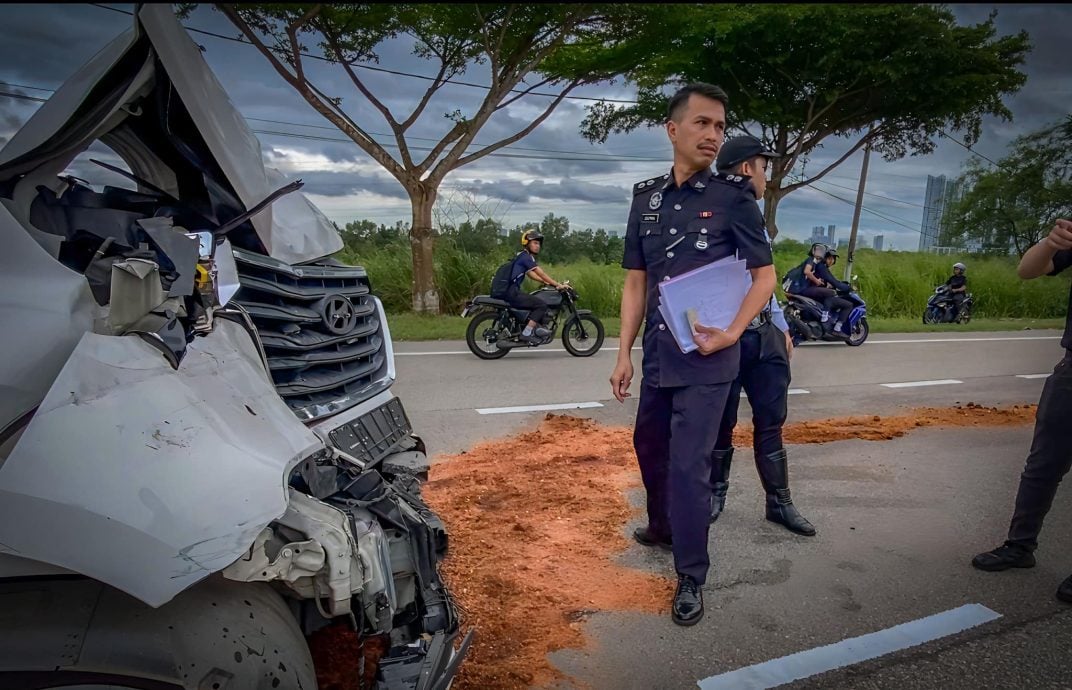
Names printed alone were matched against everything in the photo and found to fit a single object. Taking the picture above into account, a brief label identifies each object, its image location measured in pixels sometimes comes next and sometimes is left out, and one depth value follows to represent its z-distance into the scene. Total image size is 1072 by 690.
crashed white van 1.28
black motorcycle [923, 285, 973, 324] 16.50
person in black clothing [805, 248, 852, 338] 11.75
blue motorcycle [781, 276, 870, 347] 11.74
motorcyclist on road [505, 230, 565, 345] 9.19
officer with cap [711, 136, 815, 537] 3.38
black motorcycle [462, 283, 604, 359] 9.23
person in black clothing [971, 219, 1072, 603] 3.05
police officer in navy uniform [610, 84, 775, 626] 2.82
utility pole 20.50
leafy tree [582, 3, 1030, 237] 13.20
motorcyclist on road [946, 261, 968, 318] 16.36
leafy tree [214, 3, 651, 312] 10.40
